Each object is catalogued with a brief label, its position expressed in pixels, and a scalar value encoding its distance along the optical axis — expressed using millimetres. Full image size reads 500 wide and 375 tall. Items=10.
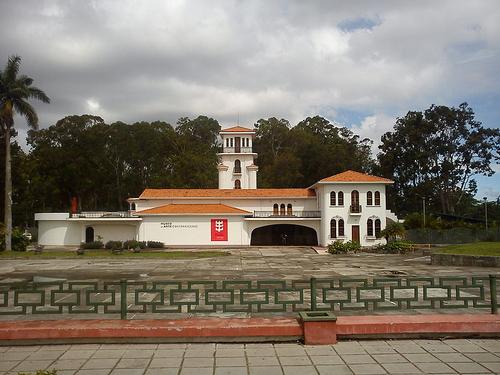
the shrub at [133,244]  36500
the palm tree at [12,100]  34312
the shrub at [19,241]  34444
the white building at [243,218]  38812
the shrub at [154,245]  37469
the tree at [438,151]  55062
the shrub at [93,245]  37094
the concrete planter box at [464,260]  21062
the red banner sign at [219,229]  39250
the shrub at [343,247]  33088
